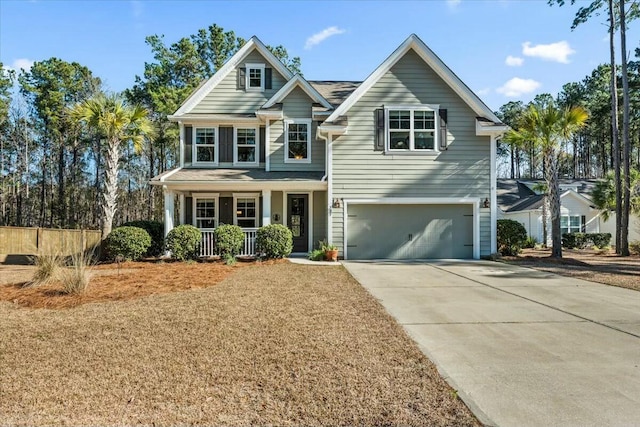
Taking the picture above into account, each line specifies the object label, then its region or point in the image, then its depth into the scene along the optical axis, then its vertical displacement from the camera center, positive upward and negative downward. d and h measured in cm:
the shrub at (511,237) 1466 -58
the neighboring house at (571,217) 2330 +29
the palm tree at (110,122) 1415 +381
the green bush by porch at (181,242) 1285 -62
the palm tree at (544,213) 2194 +49
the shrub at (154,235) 1416 -42
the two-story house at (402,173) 1390 +185
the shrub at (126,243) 1270 -64
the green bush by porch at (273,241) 1313 -62
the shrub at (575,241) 2078 -106
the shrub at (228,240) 1310 -57
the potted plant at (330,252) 1338 -104
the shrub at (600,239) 2059 -96
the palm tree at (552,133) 1377 +321
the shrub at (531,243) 2049 -117
